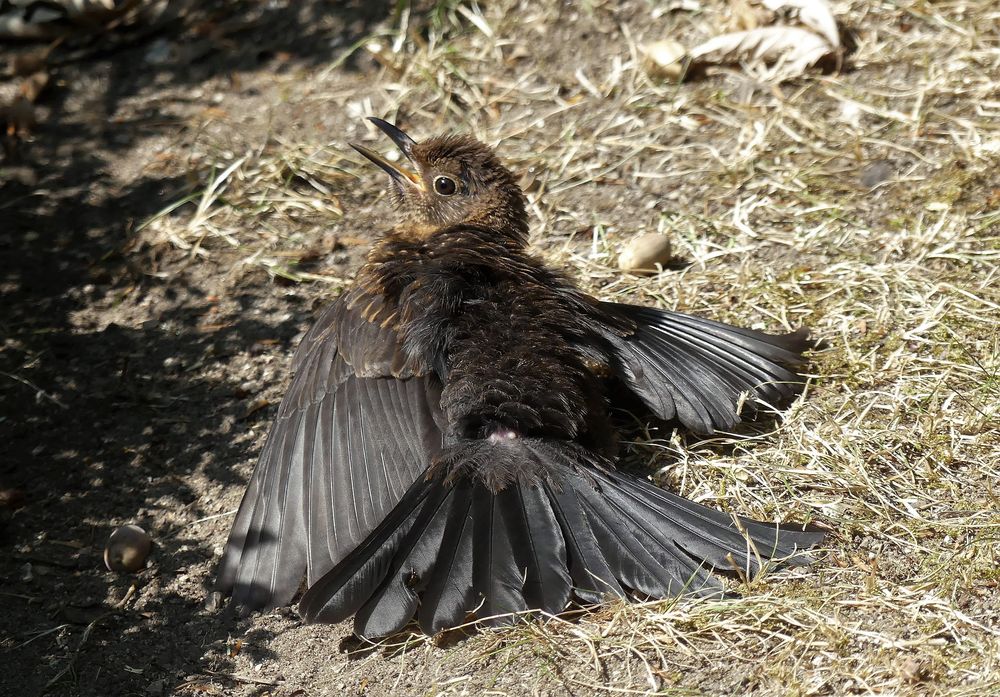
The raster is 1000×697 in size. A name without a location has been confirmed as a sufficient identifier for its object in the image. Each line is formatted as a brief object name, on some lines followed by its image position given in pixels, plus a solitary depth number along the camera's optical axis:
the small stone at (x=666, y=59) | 6.59
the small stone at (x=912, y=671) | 3.20
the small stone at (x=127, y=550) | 4.31
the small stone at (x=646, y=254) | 5.38
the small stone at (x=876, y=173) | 5.76
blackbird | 3.53
